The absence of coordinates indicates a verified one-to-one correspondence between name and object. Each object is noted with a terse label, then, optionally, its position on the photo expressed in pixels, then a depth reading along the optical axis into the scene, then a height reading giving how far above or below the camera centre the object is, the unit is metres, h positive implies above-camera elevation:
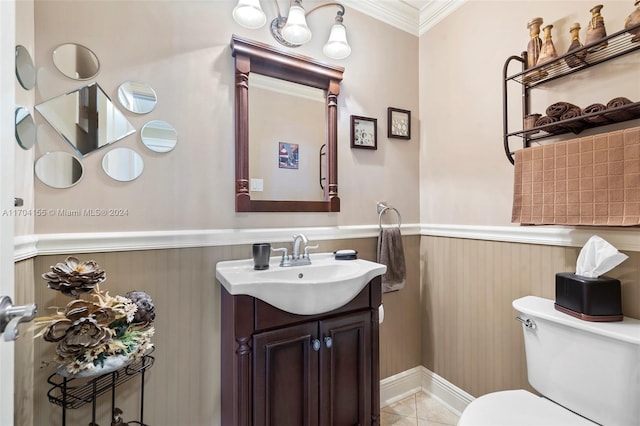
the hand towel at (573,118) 1.19 +0.37
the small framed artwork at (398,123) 1.95 +0.59
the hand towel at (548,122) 1.26 +0.38
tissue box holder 1.11 -0.32
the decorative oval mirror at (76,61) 1.17 +0.60
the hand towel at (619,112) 1.08 +0.36
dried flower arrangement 0.96 -0.37
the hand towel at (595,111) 1.13 +0.38
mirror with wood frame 1.49 +0.56
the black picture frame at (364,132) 1.82 +0.49
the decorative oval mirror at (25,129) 0.99 +0.30
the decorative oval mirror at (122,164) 1.25 +0.21
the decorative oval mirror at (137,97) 1.27 +0.50
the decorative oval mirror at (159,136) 1.32 +0.34
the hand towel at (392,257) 1.79 -0.27
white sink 1.16 -0.29
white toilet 1.02 -0.61
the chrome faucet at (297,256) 1.51 -0.22
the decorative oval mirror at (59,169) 1.14 +0.17
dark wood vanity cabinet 1.16 -0.64
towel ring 1.87 +0.01
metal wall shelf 1.12 +0.61
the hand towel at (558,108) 1.22 +0.42
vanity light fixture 1.40 +0.93
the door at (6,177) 0.63 +0.08
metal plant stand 1.12 -0.67
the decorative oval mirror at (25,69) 1.00 +0.51
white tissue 1.11 -0.17
